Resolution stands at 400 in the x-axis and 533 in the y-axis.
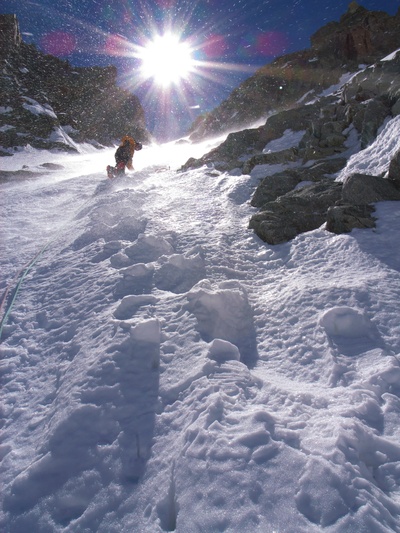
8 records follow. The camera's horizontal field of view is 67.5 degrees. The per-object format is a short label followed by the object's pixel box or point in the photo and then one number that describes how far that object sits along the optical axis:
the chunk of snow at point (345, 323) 3.37
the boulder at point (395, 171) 6.17
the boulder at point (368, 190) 6.08
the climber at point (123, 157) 16.29
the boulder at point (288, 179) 8.70
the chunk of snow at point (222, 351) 3.26
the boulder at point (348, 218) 5.48
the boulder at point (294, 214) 6.30
